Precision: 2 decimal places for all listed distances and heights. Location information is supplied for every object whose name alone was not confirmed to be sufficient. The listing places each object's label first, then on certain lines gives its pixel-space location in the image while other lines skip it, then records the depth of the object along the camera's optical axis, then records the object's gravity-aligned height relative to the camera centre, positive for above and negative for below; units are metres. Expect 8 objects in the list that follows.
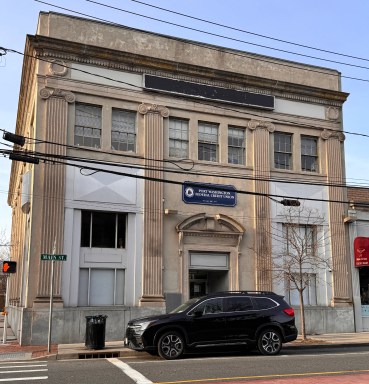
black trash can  15.80 -1.11
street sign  15.82 +1.16
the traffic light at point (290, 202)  21.68 +3.83
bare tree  21.97 +2.10
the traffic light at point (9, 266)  17.66 +0.98
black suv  13.53 -0.81
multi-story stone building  19.33 +5.02
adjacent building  23.31 +1.73
